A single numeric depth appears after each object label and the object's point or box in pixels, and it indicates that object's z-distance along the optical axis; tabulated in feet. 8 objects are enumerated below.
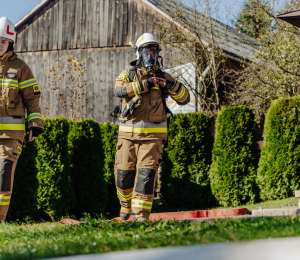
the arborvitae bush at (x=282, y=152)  55.72
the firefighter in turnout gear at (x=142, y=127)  36.01
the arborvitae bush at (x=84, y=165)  56.39
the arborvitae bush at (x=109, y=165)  59.11
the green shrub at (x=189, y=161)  60.85
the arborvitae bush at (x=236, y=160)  58.65
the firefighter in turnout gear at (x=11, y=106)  33.42
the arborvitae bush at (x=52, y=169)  52.54
